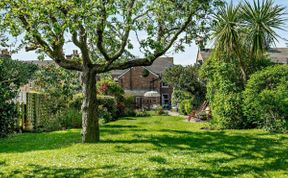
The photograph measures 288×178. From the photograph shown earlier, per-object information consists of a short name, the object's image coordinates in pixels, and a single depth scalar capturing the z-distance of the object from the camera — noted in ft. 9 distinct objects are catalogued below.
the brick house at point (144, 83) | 154.88
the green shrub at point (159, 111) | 100.29
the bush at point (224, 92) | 46.88
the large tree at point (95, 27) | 26.66
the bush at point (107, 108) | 64.89
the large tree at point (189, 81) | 91.68
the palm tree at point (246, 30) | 47.14
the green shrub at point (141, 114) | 90.34
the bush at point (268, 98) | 40.40
